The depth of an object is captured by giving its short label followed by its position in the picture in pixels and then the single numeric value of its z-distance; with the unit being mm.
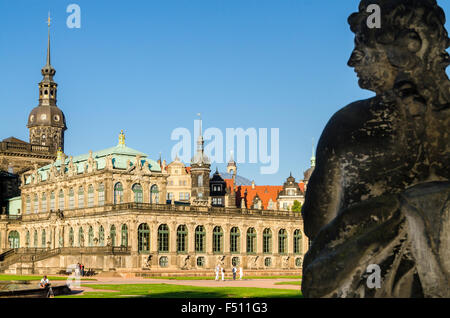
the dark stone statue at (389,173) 4590
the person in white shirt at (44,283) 34500
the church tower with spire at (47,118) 125344
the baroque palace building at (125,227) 76312
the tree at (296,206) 126662
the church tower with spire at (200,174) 124000
